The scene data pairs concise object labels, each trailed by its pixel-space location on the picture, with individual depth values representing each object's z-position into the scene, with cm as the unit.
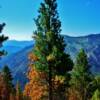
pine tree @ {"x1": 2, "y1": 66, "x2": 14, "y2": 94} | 4539
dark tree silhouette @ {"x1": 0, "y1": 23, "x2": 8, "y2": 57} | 1672
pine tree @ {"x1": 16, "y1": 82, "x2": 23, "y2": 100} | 5193
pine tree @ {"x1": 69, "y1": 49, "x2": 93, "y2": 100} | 3791
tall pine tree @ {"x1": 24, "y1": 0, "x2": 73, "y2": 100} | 2232
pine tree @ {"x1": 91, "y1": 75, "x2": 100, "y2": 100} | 3068
